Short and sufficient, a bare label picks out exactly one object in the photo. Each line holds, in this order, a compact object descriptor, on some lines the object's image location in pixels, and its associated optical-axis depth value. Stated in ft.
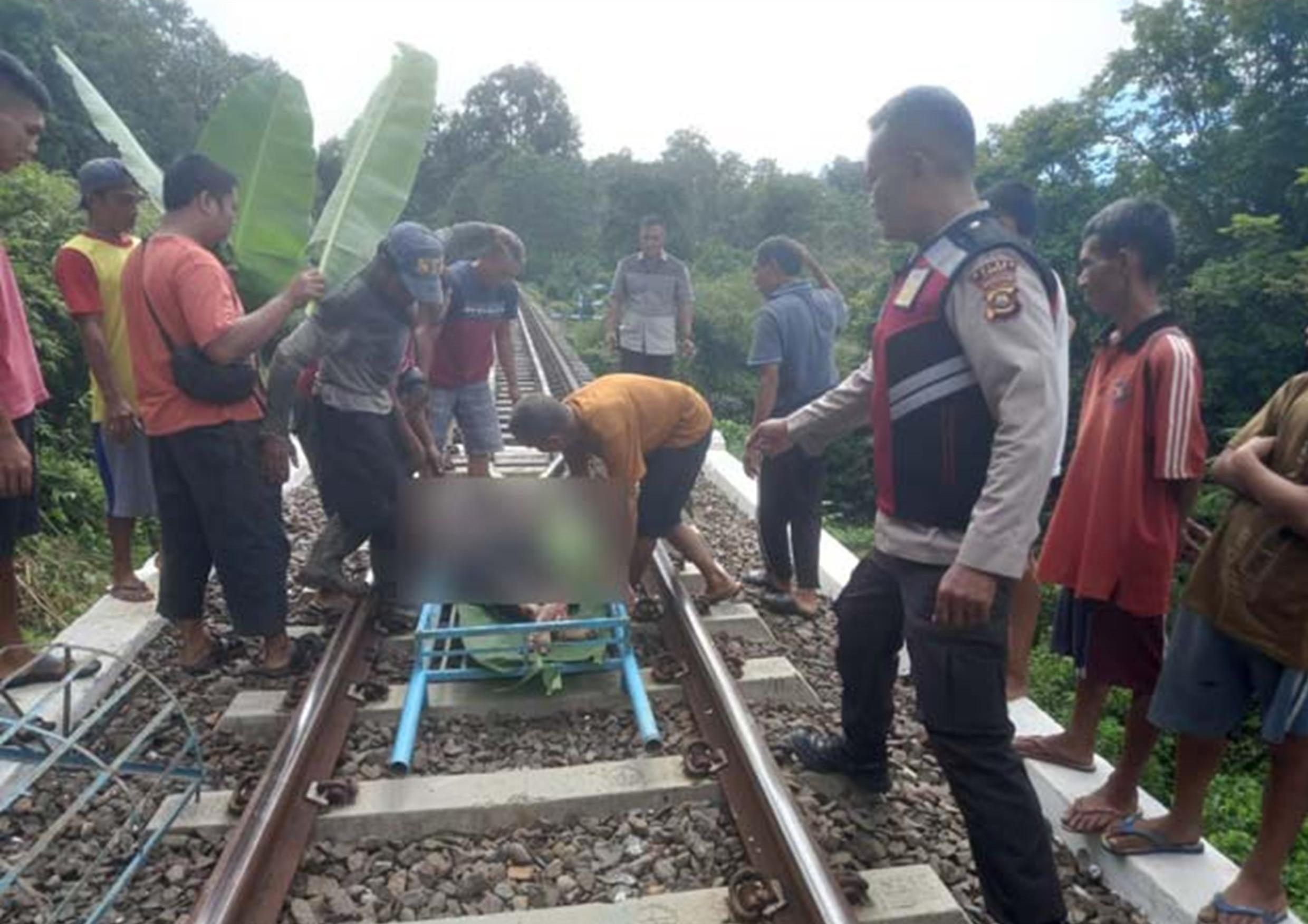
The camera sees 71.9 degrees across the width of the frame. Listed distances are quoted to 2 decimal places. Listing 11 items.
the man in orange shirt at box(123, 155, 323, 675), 11.64
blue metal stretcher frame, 11.11
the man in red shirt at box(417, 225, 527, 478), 19.35
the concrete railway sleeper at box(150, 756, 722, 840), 9.51
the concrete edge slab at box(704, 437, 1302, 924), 8.36
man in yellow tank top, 13.91
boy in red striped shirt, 9.16
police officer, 7.08
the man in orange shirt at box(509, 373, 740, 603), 12.76
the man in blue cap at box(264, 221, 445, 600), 13.70
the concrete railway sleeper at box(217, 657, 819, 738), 11.54
